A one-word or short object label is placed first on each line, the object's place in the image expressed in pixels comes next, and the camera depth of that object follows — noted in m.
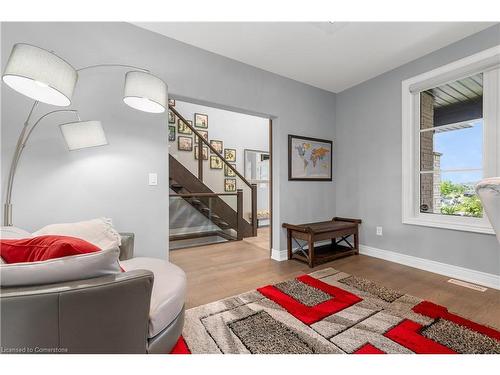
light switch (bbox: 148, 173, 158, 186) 2.40
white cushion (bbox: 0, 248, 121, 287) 0.89
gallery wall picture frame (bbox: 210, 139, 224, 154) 5.69
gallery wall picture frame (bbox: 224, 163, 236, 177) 4.97
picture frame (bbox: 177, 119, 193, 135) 4.88
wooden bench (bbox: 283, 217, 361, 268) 2.98
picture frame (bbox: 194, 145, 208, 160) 4.82
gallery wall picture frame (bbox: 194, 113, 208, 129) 5.48
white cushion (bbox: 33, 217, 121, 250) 1.71
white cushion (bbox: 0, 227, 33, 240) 1.45
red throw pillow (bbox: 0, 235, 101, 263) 1.01
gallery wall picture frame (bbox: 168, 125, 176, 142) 4.83
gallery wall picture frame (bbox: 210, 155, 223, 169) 4.89
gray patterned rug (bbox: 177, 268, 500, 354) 1.46
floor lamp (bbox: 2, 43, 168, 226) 1.25
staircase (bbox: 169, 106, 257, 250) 4.11
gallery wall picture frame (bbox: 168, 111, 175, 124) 4.80
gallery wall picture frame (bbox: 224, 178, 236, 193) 4.92
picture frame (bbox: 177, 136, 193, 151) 4.82
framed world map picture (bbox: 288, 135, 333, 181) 3.45
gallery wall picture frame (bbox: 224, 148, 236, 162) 5.86
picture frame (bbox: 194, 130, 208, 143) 5.55
